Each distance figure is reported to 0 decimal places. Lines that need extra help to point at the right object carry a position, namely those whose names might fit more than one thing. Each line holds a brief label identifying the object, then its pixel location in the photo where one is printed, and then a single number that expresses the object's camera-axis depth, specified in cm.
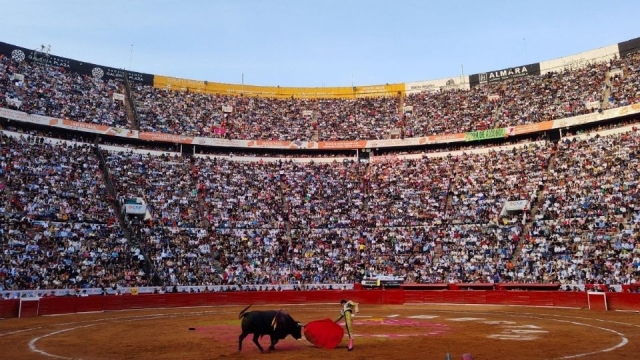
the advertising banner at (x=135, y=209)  4097
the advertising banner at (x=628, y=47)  4722
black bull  1392
